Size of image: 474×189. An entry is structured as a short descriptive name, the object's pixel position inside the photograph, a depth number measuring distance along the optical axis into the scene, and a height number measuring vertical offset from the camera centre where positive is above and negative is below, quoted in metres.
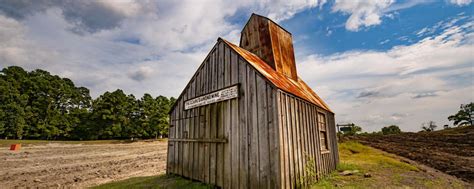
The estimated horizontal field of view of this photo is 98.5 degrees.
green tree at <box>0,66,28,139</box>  31.07 +3.01
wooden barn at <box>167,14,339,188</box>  5.38 -0.06
